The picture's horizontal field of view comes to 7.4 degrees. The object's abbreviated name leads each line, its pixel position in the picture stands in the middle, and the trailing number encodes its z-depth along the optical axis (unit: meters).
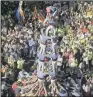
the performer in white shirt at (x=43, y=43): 12.42
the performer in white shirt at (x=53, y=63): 12.39
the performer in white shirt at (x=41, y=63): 12.36
